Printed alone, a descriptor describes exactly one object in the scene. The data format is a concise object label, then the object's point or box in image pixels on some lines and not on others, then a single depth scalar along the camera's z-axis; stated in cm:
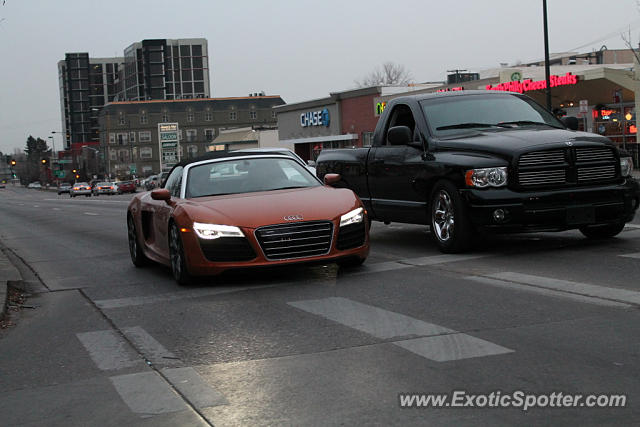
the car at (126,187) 7831
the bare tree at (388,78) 12638
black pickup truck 984
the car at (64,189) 10169
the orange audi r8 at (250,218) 874
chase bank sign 6475
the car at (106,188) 7788
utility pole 3303
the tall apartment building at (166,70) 17925
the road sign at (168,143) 10944
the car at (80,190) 7919
